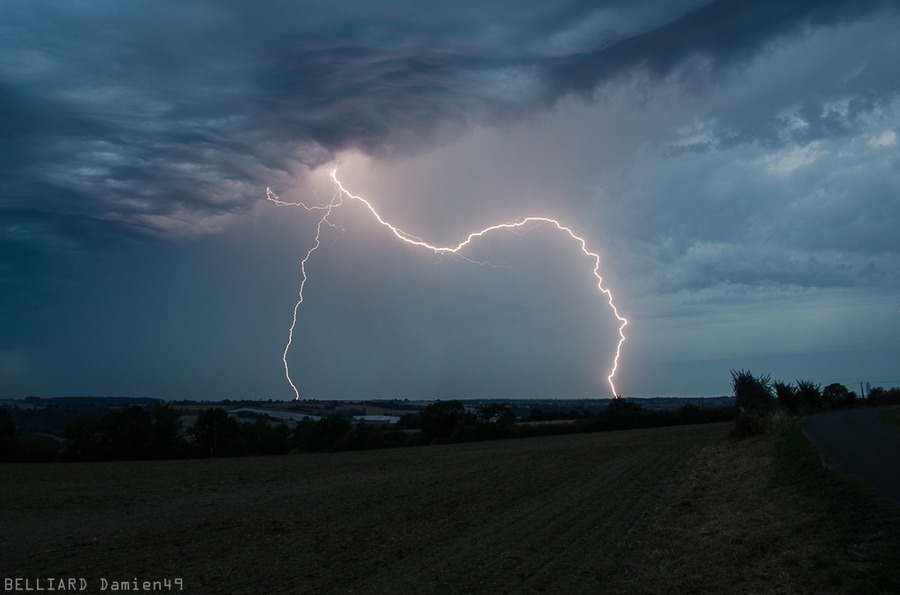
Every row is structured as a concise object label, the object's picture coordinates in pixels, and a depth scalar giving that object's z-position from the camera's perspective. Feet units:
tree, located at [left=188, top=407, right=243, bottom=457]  170.83
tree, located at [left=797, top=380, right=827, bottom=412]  196.40
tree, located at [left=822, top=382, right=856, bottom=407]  226.54
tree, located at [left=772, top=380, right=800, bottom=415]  169.27
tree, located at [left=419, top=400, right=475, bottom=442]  202.49
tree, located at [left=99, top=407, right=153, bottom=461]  161.48
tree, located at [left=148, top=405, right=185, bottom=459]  163.63
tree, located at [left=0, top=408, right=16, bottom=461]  160.45
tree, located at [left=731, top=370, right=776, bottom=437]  101.19
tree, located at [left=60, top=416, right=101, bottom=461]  159.74
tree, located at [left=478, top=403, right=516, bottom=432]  199.93
